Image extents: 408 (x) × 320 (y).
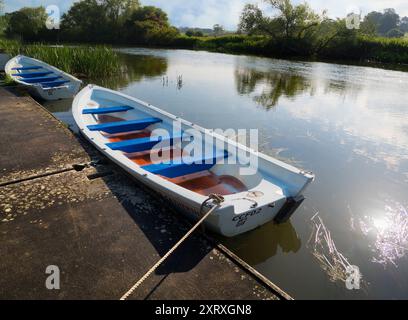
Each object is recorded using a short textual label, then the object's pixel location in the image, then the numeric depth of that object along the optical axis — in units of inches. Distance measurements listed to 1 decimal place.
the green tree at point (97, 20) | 1859.0
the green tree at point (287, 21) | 1354.6
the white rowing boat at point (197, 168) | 125.1
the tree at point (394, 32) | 3905.0
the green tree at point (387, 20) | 5442.9
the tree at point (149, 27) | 1683.1
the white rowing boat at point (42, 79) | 348.8
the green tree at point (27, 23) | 1755.7
